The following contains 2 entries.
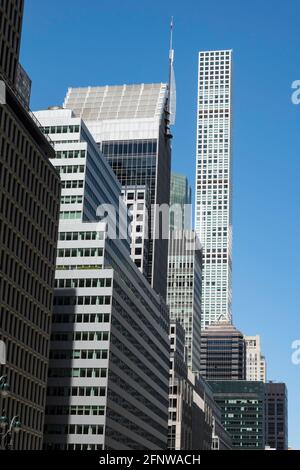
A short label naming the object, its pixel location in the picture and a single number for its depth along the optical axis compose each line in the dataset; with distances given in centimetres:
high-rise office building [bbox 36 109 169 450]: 15538
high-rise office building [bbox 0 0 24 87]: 12838
